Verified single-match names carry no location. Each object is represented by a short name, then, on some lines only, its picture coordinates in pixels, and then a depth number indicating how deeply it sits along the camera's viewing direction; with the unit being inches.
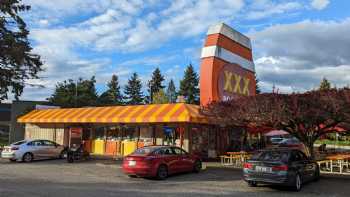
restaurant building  987.9
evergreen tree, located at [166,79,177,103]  3836.1
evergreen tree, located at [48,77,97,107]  2556.6
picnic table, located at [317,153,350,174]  767.7
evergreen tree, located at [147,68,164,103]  3720.5
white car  959.0
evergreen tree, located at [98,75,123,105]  3620.8
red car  647.8
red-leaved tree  681.6
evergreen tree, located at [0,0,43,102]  1089.4
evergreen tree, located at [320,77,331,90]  2820.9
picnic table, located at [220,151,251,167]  906.1
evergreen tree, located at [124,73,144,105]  3809.1
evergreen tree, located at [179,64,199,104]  3417.8
